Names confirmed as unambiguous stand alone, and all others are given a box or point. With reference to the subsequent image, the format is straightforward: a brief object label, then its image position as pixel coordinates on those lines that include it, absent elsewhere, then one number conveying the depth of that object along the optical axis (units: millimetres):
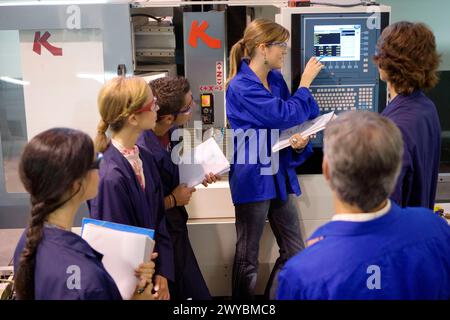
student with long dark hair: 1304
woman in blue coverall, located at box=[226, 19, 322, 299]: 2492
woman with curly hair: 1850
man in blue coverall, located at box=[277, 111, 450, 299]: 1175
